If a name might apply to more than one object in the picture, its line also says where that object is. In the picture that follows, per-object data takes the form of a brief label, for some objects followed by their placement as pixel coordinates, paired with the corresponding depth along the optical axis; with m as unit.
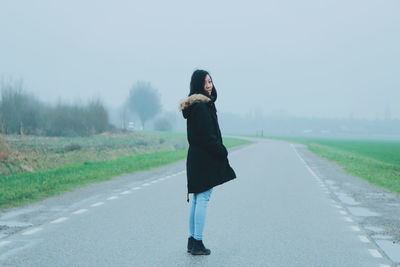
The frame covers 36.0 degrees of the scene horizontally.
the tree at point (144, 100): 163.25
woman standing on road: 6.99
